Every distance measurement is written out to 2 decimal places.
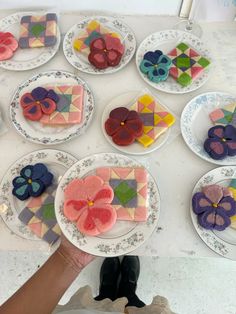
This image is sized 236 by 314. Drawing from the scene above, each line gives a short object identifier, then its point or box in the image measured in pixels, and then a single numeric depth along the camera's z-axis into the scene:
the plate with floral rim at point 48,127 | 0.83
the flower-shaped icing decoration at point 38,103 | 0.84
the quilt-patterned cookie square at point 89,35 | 0.95
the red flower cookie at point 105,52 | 0.90
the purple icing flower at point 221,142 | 0.79
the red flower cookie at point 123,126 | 0.80
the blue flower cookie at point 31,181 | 0.75
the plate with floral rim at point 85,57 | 0.93
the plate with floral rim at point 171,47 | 0.90
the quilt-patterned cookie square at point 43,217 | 0.73
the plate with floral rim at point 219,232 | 0.72
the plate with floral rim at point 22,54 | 0.93
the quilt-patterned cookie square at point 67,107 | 0.85
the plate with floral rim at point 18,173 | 0.75
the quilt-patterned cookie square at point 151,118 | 0.82
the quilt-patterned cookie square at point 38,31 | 0.95
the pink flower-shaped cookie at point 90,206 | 0.69
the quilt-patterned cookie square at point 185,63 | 0.90
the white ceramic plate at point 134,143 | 0.81
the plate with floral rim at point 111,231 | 0.70
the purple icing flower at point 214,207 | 0.72
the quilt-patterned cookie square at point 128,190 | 0.72
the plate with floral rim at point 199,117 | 0.84
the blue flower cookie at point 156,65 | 0.89
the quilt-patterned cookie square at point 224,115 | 0.86
